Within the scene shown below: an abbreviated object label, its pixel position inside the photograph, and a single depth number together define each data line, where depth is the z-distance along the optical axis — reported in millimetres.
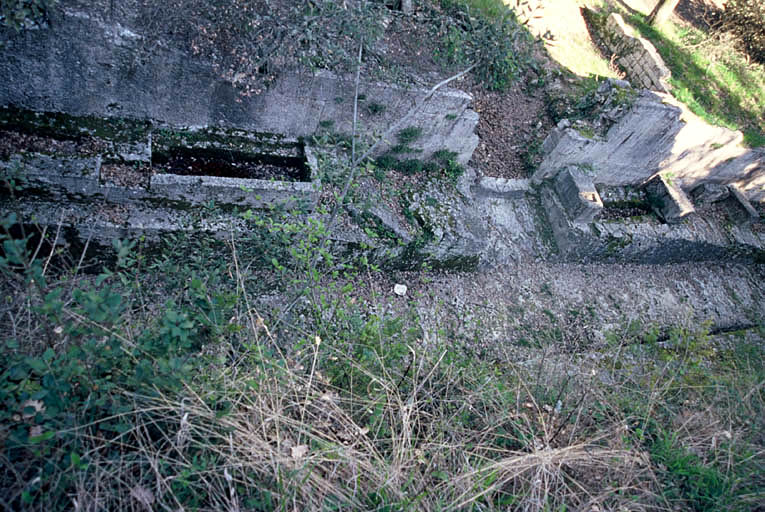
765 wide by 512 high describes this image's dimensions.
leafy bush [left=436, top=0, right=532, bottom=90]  4945
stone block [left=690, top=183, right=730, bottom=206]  7730
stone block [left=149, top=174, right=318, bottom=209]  3926
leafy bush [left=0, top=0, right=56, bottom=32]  3305
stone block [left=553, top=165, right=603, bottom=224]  6168
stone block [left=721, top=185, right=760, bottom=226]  7499
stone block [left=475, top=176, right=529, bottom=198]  6320
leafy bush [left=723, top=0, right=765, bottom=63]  9547
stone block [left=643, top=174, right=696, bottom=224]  6875
